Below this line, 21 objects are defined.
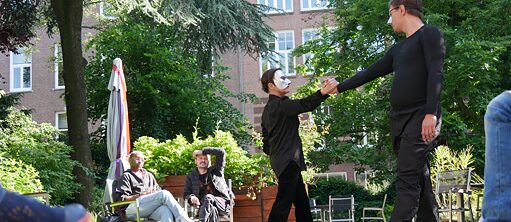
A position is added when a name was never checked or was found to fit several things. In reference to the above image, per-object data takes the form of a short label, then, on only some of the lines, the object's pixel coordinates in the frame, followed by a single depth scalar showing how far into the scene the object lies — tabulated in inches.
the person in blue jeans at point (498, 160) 78.2
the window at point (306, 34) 1345.6
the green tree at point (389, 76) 724.0
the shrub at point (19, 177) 404.5
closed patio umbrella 421.7
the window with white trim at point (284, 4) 1379.2
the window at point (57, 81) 1292.3
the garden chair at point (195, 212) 338.0
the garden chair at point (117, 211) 321.1
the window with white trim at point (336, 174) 1311.6
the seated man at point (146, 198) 329.1
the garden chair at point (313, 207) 526.0
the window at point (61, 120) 1350.9
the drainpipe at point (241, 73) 1334.9
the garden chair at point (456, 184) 285.3
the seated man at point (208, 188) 332.8
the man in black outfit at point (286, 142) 215.6
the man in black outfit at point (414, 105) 172.7
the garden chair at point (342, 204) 632.4
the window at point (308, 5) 1369.3
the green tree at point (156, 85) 764.7
